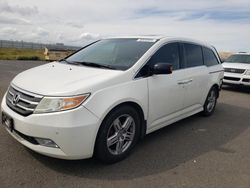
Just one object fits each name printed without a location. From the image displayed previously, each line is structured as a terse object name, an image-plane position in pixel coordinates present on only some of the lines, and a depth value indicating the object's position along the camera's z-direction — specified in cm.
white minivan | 210
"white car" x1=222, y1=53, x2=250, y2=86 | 710
